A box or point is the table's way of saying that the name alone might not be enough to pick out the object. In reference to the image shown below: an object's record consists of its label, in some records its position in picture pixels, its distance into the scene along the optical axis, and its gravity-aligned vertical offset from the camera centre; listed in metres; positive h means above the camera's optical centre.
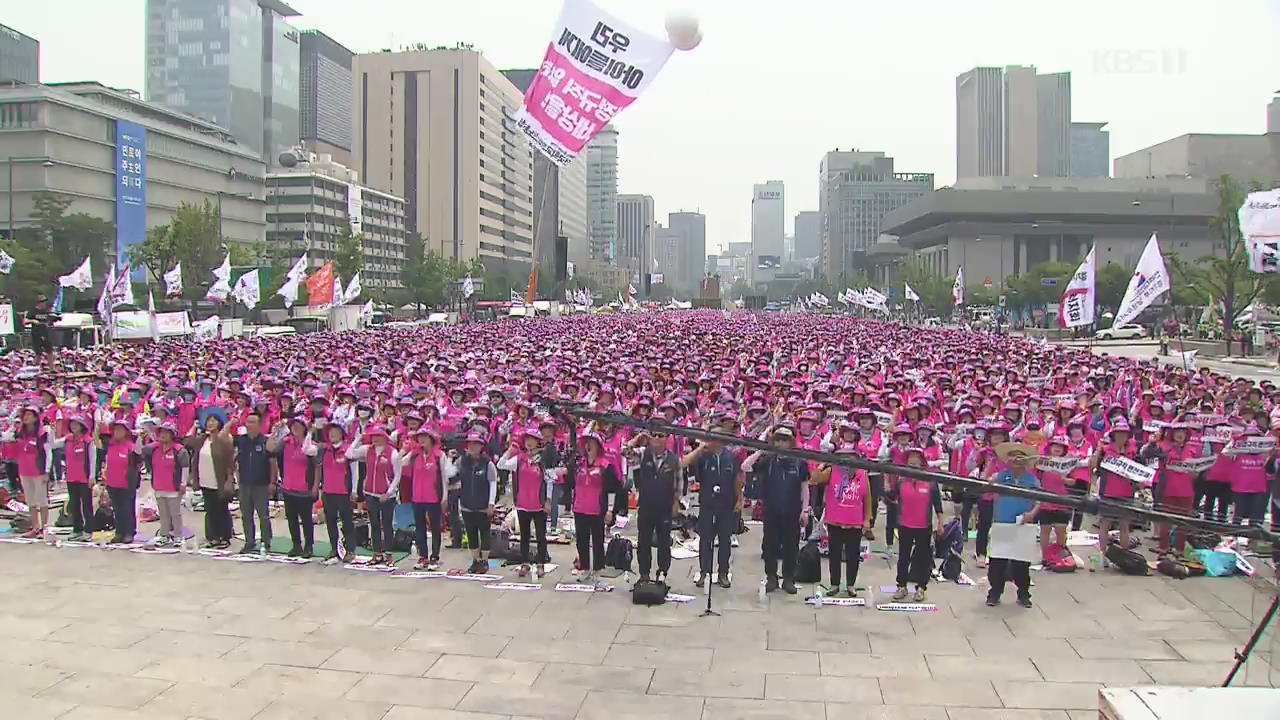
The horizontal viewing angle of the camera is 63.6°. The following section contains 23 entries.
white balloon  8.36 +2.65
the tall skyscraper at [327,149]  182.38 +37.10
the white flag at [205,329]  40.91 +0.98
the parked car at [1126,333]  67.12 +1.73
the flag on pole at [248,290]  43.44 +2.72
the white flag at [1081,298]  27.38 +1.66
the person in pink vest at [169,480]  12.02 -1.49
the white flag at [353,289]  54.70 +3.48
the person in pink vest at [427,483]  11.37 -1.42
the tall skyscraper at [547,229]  165.50 +23.35
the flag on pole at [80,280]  43.69 +3.10
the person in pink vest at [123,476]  12.18 -1.47
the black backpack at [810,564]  10.84 -2.18
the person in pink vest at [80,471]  12.68 -1.46
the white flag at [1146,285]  23.40 +1.75
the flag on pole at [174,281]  46.03 +3.23
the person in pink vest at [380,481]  11.59 -1.42
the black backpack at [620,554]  11.12 -2.14
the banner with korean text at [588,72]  8.95 +2.53
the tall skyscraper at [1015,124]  174.12 +40.68
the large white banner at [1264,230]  21.58 +2.78
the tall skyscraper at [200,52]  196.50 +57.79
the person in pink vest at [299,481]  11.67 -1.44
